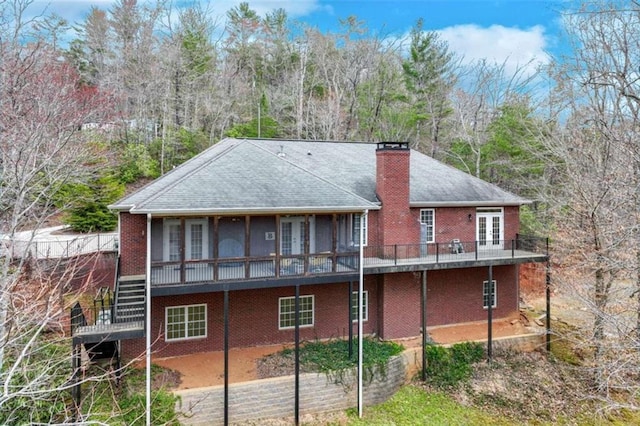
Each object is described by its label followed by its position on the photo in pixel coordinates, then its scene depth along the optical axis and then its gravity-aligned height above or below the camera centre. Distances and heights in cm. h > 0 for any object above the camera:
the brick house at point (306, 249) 1225 -120
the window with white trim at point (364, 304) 1609 -355
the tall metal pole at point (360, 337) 1301 -399
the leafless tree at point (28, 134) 970 +289
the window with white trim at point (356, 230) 1619 -51
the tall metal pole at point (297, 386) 1221 -526
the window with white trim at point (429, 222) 1738 -20
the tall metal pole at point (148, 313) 1087 -269
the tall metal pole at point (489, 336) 1557 -472
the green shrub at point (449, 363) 1467 -560
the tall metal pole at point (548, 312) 1688 -406
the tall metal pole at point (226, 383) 1143 -482
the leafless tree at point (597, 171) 912 +146
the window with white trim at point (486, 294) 1828 -357
